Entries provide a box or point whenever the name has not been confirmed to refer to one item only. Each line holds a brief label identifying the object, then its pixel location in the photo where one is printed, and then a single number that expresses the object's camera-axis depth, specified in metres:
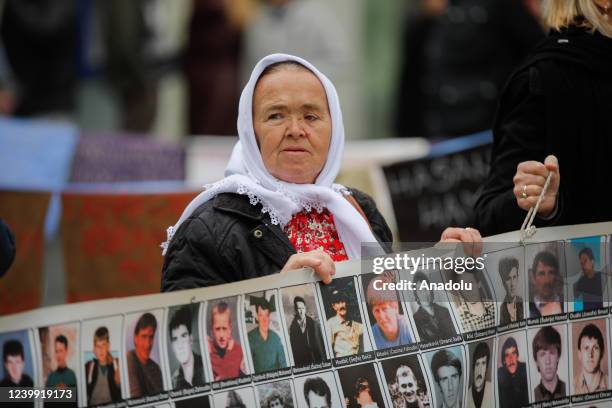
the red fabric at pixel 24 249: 10.09
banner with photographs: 4.82
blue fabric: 11.63
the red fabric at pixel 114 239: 10.11
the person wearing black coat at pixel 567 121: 5.92
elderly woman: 5.40
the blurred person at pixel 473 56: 12.66
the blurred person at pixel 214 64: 16.86
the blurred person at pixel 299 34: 16.19
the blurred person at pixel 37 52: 15.92
